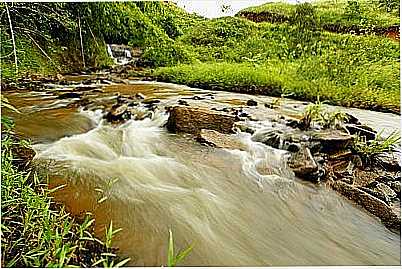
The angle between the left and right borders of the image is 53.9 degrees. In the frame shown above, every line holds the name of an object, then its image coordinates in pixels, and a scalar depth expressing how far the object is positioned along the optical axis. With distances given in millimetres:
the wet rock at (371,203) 1561
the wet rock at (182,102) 3243
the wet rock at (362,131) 2395
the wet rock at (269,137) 2348
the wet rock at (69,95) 3519
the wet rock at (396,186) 1792
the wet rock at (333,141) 2148
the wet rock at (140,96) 3547
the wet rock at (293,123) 2612
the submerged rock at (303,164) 1908
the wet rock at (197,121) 2462
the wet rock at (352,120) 2697
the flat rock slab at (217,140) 2286
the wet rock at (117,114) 2824
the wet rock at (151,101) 3294
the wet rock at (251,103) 3451
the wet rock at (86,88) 3928
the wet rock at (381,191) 1738
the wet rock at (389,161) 2037
